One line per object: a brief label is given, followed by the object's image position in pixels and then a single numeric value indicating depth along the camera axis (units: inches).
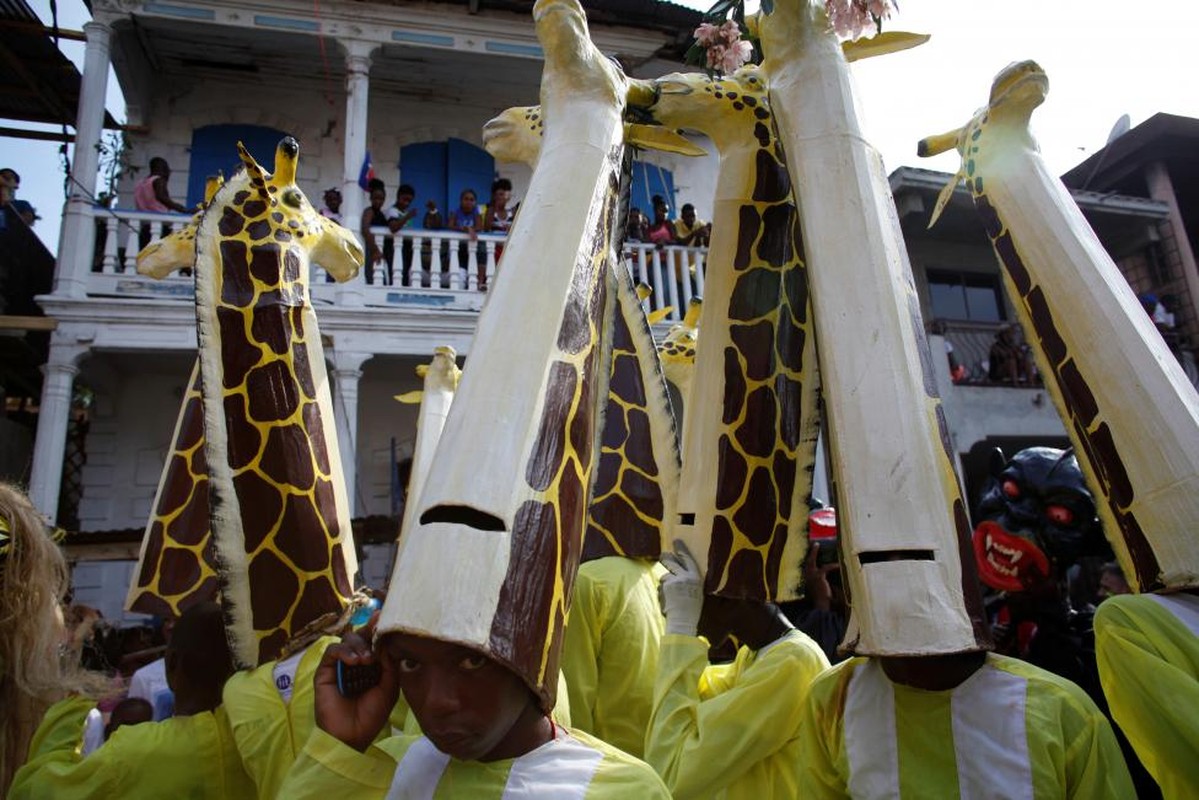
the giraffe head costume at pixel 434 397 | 147.1
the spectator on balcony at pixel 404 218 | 353.7
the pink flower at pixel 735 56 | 113.2
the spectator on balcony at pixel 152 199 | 340.8
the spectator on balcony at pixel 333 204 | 368.8
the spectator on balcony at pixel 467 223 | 372.8
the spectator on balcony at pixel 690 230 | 384.5
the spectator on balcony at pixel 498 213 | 380.8
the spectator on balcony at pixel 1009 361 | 440.1
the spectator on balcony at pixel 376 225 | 350.6
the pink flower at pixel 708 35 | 114.1
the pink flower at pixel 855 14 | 87.4
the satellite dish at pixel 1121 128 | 475.8
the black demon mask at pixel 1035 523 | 97.0
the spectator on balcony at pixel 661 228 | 375.9
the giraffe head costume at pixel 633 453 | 115.8
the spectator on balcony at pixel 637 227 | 372.2
